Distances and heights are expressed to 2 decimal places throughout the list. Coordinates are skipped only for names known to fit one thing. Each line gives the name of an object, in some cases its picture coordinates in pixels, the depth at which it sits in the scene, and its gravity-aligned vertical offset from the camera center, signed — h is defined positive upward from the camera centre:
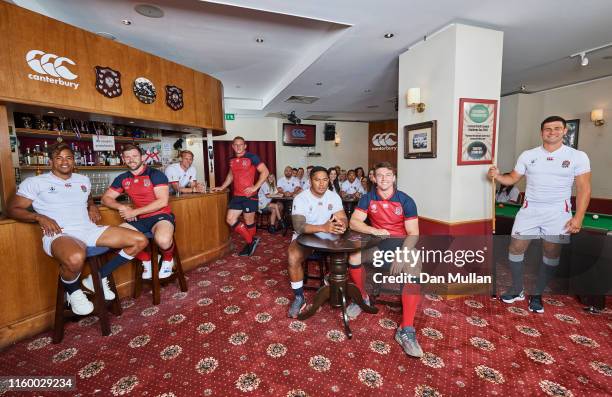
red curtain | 8.42 +0.40
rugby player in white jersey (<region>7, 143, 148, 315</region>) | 2.29 -0.47
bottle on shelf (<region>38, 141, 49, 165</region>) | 3.76 +0.15
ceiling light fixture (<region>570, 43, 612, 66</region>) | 3.66 +1.50
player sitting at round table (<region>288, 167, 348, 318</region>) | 2.62 -0.46
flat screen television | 9.02 +1.03
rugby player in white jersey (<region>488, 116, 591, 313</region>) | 2.58 -0.36
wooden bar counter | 2.32 -0.97
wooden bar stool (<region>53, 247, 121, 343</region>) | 2.33 -1.12
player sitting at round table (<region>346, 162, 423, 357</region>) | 2.25 -0.53
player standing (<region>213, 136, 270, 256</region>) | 4.39 -0.38
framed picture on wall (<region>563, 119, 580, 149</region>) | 5.65 +0.61
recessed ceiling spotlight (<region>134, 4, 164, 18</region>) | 3.01 +1.72
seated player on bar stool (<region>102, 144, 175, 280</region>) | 2.95 -0.34
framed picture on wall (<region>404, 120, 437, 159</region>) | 3.19 +0.29
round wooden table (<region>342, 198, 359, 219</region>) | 5.45 -0.76
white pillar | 2.94 +0.69
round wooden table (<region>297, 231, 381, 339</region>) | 2.19 -0.92
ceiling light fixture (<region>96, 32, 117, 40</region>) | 3.64 +1.73
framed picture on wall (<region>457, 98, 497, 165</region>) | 2.98 +0.36
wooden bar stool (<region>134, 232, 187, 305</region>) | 2.92 -1.15
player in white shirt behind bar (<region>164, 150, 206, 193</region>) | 4.48 -0.07
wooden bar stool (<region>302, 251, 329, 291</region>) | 2.90 -1.22
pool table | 2.70 -0.64
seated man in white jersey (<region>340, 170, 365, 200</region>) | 6.54 -0.47
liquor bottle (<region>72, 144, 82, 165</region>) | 4.11 +0.21
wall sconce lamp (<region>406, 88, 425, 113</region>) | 3.29 +0.78
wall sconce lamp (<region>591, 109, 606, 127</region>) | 5.17 +0.83
